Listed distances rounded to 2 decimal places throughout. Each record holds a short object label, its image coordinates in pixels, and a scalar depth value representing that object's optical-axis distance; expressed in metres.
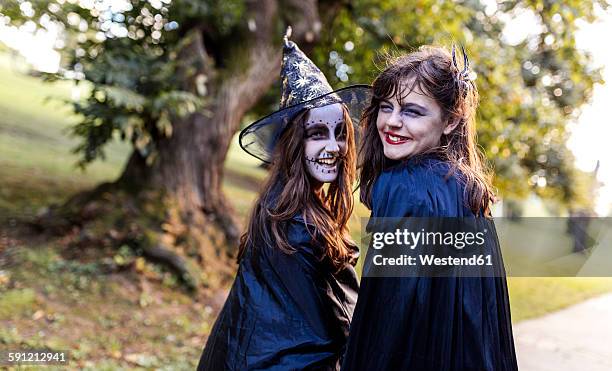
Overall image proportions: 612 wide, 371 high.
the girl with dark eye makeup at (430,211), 1.62
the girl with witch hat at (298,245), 1.93
